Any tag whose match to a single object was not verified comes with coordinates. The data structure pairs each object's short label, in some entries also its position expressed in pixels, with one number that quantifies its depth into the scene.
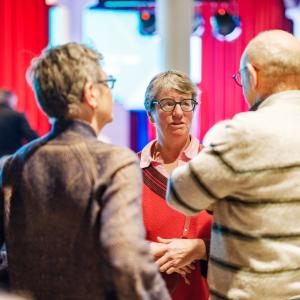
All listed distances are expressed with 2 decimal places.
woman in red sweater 2.19
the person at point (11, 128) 5.45
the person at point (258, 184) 1.84
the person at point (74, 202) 1.68
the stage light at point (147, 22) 6.83
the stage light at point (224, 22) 6.65
